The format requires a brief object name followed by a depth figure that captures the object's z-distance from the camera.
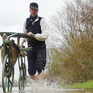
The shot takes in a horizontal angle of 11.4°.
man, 9.55
